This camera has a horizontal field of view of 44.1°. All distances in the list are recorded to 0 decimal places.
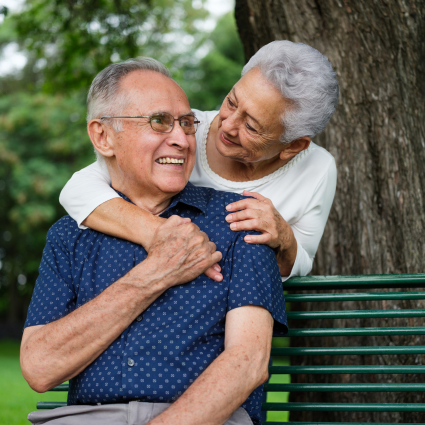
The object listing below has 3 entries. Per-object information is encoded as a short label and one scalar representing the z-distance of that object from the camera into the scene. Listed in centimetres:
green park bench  227
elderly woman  217
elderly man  187
